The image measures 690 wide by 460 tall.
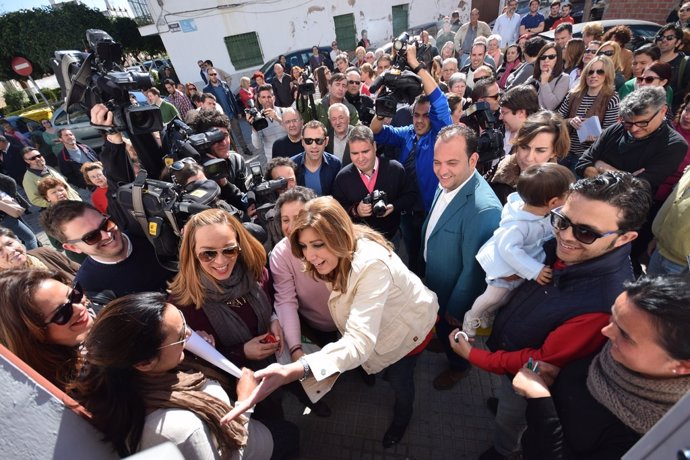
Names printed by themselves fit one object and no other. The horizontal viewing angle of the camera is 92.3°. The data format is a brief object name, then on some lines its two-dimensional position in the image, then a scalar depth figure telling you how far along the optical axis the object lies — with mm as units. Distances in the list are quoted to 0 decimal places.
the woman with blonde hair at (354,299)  1526
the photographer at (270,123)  3840
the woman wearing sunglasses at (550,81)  4375
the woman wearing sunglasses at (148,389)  1156
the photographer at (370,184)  2922
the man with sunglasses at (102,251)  1984
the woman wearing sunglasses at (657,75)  3393
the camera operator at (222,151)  3535
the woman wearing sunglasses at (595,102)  3492
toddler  1797
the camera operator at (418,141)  3076
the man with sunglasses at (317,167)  3240
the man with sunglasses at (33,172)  4254
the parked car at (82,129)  8133
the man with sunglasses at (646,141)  2389
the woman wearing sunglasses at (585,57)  4609
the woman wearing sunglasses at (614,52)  4184
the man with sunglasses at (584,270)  1386
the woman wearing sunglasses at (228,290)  1825
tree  15133
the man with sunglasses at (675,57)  4168
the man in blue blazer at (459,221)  2100
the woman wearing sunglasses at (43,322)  1456
